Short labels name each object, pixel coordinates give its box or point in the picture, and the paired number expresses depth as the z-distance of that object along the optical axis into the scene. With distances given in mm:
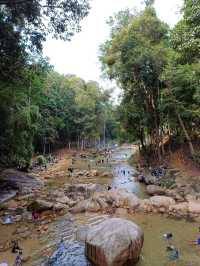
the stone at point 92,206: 12941
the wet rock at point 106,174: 24036
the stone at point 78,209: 12938
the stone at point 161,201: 12812
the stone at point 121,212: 12131
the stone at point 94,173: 24694
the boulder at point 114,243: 7332
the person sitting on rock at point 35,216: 11958
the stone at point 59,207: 13172
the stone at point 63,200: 14375
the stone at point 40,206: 13031
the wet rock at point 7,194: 15399
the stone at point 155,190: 15398
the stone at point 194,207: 11828
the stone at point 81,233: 9638
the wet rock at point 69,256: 7902
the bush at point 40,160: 32094
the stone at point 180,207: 12125
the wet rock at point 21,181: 18170
